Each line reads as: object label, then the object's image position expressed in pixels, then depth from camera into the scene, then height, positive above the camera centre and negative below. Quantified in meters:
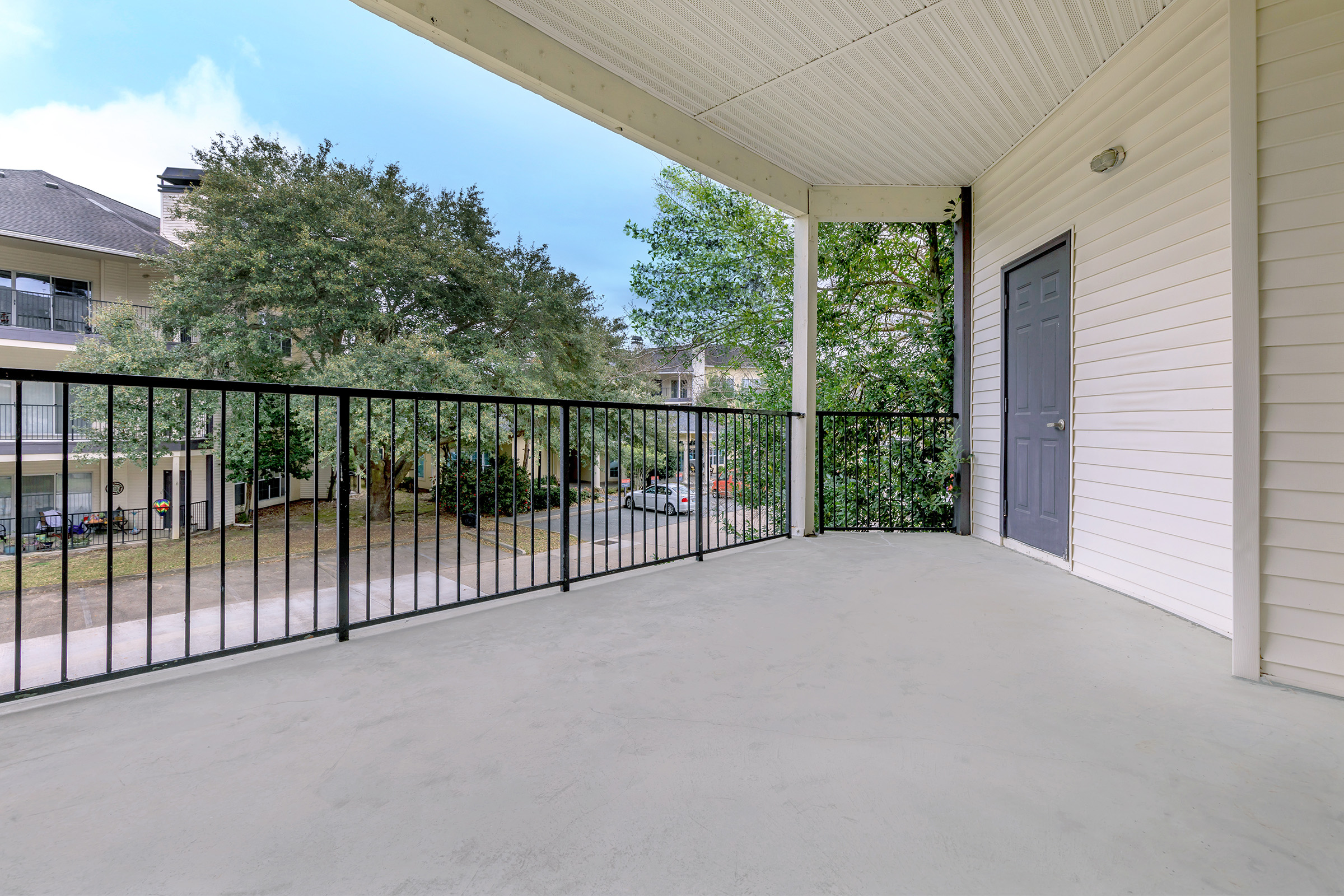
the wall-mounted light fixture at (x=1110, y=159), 2.78 +1.47
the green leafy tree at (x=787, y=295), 4.95 +1.87
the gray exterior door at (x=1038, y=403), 3.25 +0.28
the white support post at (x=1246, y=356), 1.72 +0.29
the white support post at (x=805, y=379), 4.22 +0.53
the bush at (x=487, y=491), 11.66 -1.03
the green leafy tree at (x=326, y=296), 8.65 +2.54
